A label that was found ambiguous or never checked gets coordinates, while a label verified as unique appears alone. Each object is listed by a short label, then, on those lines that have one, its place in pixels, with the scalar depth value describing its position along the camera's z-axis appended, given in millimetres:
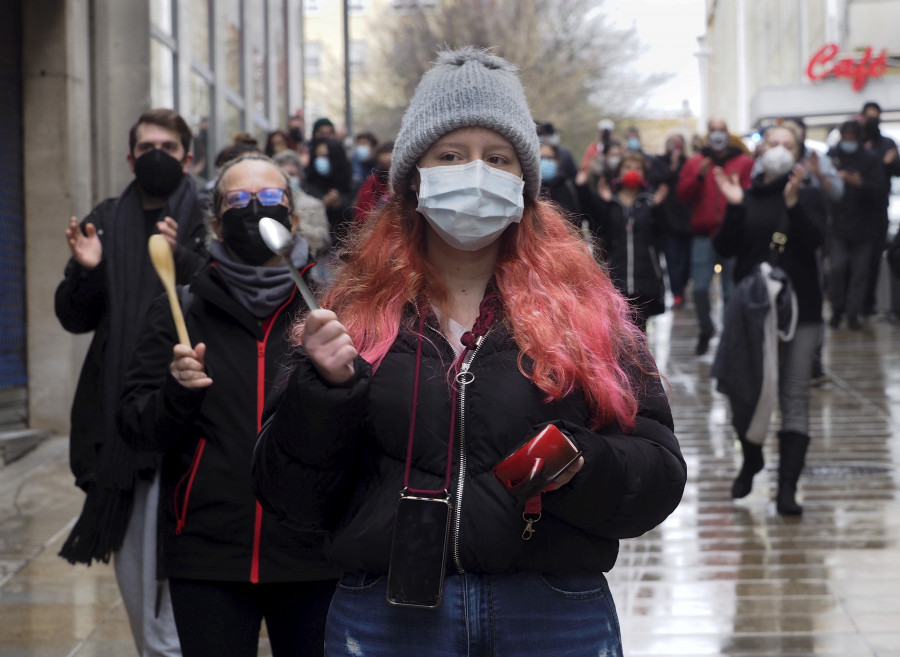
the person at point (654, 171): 17469
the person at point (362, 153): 16250
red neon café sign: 24030
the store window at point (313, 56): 65412
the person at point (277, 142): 13238
